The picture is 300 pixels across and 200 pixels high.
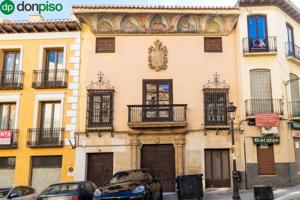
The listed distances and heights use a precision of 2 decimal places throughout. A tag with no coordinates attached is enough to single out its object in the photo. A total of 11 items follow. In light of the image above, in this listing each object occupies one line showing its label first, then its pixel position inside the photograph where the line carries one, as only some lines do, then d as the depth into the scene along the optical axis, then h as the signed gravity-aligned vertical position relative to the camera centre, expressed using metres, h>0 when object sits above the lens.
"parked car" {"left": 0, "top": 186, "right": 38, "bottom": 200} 12.00 -1.91
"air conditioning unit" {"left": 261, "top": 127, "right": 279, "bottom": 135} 16.69 +0.92
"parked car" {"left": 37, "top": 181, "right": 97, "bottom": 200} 10.74 -1.64
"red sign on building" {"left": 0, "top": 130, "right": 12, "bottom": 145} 17.48 +0.53
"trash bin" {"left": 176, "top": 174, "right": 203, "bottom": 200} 13.12 -1.73
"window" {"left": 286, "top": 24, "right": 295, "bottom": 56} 18.78 +6.73
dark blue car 9.84 -1.40
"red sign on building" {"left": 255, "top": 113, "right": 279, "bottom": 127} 16.66 +1.52
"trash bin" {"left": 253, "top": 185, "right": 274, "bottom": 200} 12.11 -1.81
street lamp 12.73 -1.43
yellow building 17.44 +2.75
